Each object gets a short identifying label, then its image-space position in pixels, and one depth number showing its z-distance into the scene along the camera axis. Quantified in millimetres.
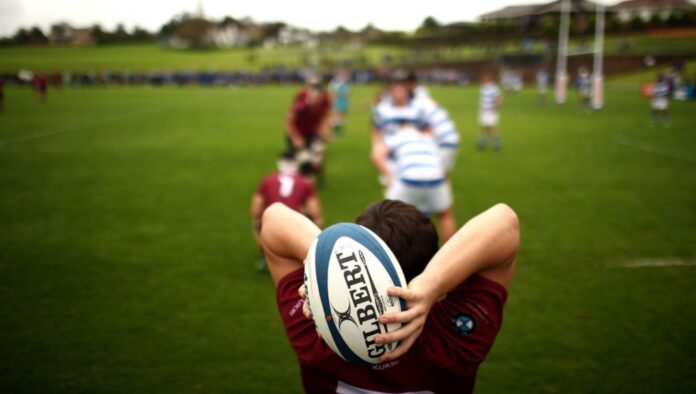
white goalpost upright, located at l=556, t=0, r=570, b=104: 27478
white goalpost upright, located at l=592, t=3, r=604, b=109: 23844
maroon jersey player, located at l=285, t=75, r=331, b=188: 10391
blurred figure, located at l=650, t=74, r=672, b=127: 18047
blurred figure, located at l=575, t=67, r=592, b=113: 25116
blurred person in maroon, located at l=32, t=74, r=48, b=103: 32125
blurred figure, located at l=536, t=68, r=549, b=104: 30053
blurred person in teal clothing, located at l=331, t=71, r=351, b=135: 22328
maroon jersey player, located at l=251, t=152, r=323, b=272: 5910
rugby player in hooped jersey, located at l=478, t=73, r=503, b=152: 15203
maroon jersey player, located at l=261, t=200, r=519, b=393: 1492
